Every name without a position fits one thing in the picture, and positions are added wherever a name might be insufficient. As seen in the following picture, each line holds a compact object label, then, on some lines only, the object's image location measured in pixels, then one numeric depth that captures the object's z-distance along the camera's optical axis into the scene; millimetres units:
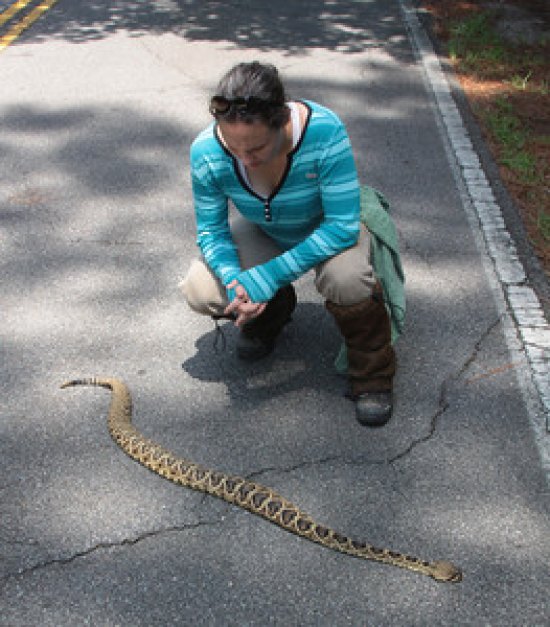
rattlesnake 2947
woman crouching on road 3127
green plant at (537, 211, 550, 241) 5253
